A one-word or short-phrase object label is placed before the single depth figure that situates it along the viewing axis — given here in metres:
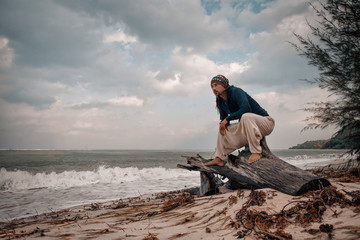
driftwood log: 2.88
